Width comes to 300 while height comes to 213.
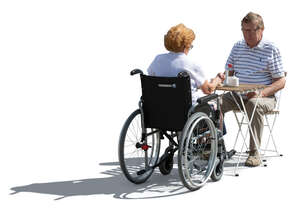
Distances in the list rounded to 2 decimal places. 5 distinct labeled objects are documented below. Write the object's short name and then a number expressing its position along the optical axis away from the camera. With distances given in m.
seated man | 9.25
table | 8.67
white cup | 8.90
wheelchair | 7.80
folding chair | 9.53
